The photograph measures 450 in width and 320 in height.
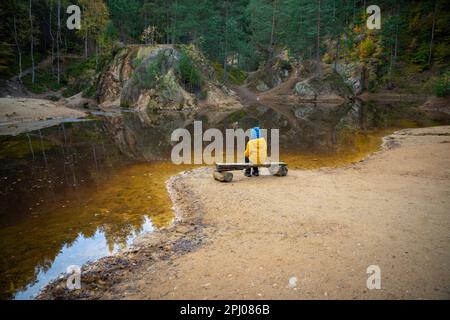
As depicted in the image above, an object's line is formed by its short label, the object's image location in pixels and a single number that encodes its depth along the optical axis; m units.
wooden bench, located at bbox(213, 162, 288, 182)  12.32
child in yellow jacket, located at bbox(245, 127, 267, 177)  12.45
